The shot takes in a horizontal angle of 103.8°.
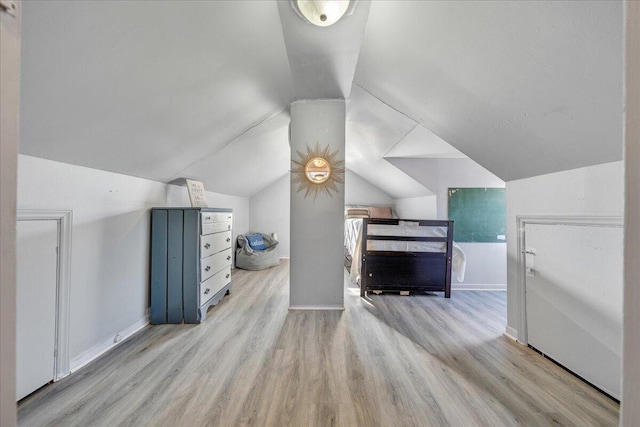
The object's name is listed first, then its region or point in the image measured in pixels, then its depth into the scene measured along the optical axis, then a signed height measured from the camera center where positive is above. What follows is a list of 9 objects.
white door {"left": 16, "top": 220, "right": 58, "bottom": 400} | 1.28 -0.46
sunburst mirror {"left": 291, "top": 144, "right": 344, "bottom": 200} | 2.62 +0.46
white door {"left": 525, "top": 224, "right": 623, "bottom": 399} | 1.37 -0.51
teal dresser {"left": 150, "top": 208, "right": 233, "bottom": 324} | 2.27 -0.44
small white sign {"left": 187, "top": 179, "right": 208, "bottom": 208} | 2.64 +0.26
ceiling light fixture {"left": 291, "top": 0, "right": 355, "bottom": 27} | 1.38 +1.18
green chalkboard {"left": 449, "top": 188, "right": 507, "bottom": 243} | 3.46 +0.03
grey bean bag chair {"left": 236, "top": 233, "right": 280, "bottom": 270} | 4.49 -0.66
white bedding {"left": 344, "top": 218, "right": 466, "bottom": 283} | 3.15 -0.32
